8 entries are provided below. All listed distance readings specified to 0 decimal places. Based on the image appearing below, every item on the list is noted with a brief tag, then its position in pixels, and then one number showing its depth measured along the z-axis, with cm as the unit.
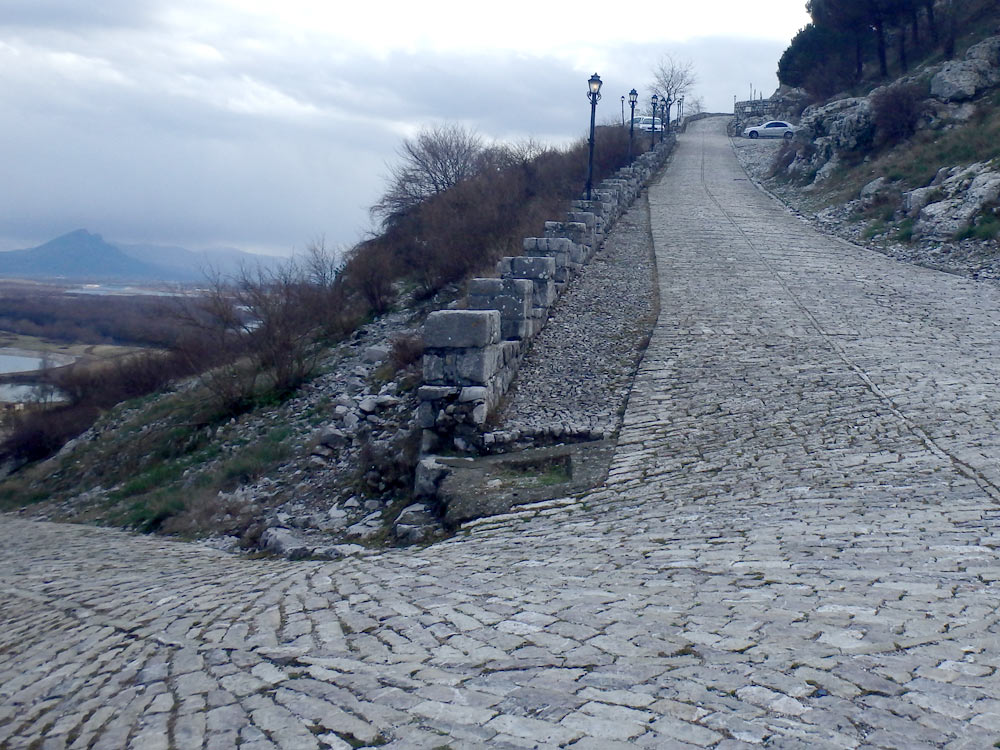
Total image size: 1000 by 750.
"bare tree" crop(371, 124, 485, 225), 3397
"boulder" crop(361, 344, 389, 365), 1682
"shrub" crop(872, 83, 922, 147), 2866
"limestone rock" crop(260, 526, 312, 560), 827
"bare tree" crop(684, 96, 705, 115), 7874
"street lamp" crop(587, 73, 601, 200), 2338
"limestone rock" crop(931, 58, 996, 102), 2909
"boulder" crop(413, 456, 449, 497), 905
